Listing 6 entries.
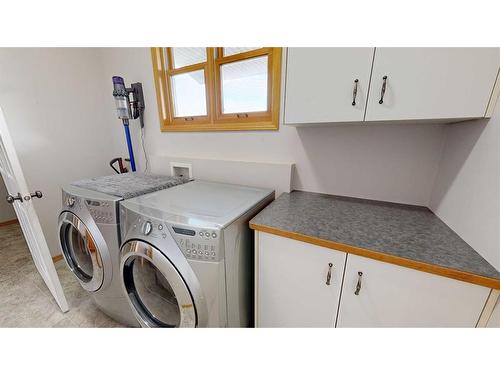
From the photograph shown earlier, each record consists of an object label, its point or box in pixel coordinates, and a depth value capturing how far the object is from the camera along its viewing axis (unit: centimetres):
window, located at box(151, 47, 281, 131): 141
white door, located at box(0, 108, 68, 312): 110
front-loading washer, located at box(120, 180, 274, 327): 81
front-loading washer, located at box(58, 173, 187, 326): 109
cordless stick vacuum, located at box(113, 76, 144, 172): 186
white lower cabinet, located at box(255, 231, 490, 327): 64
